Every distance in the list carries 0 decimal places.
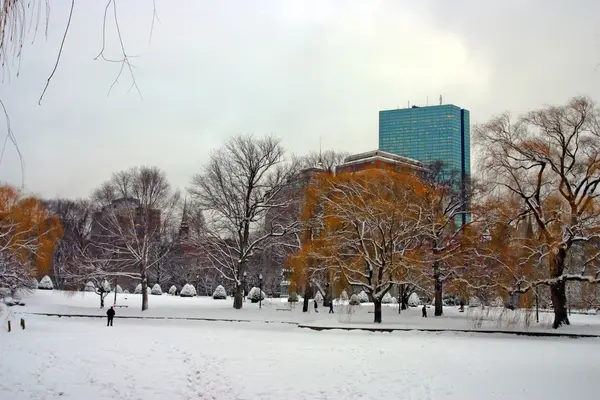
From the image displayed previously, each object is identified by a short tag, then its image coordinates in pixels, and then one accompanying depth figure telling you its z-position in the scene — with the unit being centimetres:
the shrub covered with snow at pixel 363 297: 5978
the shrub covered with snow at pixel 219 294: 5816
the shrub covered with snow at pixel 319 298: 5554
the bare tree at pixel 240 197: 4316
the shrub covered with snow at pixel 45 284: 5694
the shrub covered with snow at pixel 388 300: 6235
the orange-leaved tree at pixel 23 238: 3903
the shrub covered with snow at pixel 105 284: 4796
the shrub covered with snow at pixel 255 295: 5456
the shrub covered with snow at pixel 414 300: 6066
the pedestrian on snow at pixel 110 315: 2923
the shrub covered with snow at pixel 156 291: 5984
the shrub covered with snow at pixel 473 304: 4049
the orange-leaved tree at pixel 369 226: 3123
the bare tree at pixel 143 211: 4225
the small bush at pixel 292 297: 4755
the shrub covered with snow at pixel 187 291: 6069
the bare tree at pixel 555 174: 2755
